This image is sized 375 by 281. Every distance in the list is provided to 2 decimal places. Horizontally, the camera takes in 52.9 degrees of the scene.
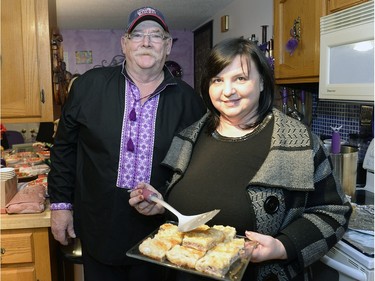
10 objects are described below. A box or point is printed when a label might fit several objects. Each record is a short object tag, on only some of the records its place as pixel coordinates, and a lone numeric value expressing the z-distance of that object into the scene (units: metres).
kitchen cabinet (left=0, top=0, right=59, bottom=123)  1.77
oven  1.26
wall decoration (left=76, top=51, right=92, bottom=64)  5.57
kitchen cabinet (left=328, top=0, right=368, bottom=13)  1.54
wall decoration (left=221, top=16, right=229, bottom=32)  3.89
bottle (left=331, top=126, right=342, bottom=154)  1.85
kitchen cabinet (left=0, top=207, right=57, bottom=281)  1.57
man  1.36
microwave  1.44
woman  1.06
